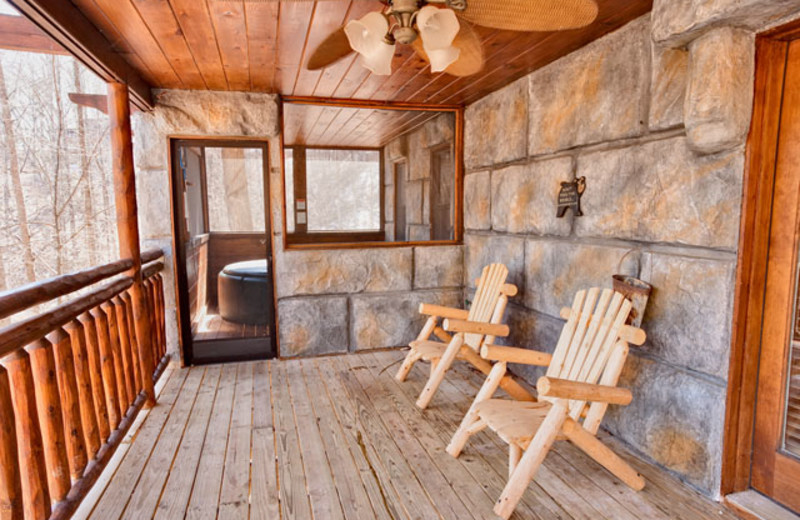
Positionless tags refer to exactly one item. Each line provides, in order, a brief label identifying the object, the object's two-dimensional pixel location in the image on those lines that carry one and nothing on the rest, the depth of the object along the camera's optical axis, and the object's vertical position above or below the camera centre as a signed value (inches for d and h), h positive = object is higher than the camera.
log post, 102.6 +4.6
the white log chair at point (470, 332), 101.2 -28.4
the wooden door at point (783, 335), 64.8 -17.8
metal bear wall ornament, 99.3 +4.8
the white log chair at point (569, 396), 67.5 -29.3
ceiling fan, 59.2 +27.3
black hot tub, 164.2 -28.9
